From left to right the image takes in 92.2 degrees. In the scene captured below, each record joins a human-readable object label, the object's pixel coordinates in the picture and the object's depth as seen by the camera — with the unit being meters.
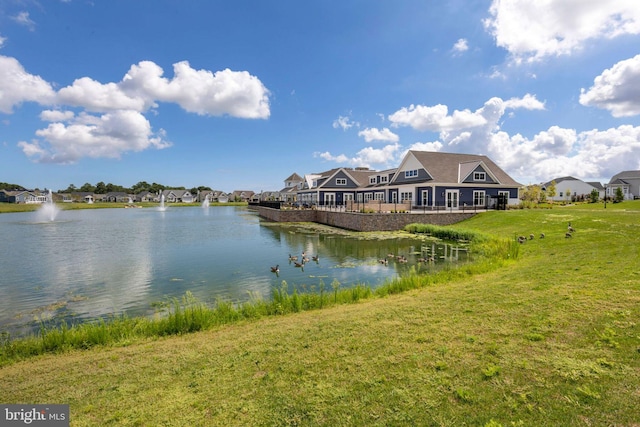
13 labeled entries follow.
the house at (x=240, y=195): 152.88
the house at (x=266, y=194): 134.57
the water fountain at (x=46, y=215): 48.72
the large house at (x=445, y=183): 35.88
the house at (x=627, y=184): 69.26
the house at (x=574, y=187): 80.81
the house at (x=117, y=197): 142.75
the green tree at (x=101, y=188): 158.12
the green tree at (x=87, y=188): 158.38
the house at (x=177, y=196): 144.38
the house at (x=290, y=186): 73.88
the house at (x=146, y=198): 148.27
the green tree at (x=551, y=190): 58.58
